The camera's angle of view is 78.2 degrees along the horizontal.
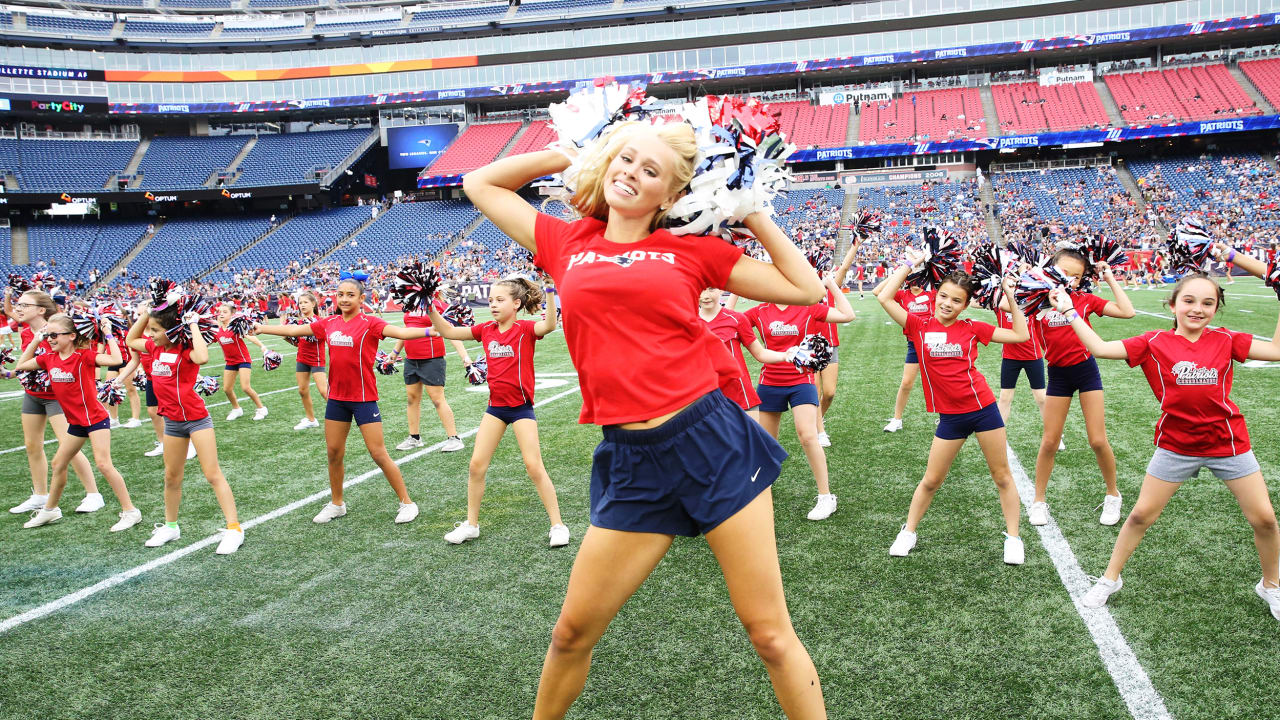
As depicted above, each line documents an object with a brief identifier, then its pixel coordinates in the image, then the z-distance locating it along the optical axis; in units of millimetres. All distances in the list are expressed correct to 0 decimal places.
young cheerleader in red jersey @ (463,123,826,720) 2084
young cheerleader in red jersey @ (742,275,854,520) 5504
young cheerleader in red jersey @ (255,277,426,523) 5711
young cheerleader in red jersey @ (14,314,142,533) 6043
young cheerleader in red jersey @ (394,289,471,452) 8716
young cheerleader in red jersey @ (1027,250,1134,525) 5137
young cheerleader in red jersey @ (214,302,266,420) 10672
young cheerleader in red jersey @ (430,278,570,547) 5195
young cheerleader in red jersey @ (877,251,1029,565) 4461
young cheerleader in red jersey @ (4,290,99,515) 6352
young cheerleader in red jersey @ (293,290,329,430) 9883
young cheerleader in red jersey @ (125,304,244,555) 5305
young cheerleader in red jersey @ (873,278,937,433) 7738
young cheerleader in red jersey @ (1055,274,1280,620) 3588
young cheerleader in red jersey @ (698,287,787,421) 5273
